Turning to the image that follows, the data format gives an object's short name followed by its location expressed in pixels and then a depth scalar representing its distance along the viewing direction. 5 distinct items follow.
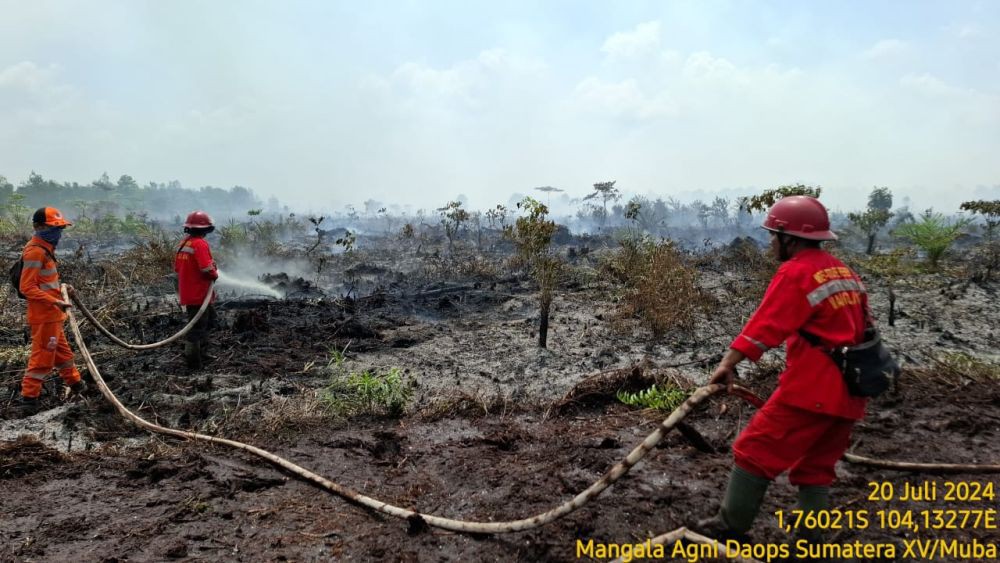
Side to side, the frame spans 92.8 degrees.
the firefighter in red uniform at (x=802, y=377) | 2.20
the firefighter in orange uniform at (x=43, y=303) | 4.57
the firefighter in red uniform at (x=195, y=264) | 5.52
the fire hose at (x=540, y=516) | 2.34
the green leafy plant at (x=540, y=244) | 7.12
